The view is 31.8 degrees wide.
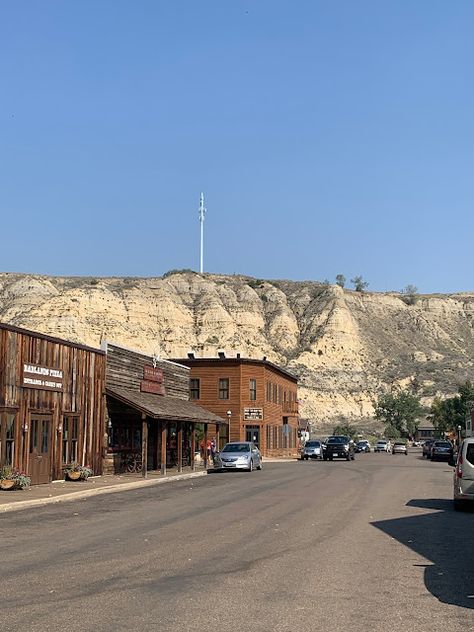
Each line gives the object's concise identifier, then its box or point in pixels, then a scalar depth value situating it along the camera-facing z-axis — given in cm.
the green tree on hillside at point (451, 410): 10106
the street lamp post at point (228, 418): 6372
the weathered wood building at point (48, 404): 2633
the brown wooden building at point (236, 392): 6475
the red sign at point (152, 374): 3991
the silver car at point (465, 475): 1998
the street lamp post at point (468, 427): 5328
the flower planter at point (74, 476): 3002
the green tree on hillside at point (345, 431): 10438
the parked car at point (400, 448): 8294
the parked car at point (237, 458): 4053
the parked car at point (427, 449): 6875
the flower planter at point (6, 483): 2458
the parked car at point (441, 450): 6200
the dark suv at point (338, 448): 5834
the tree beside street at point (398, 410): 11319
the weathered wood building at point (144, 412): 3478
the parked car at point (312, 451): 6341
